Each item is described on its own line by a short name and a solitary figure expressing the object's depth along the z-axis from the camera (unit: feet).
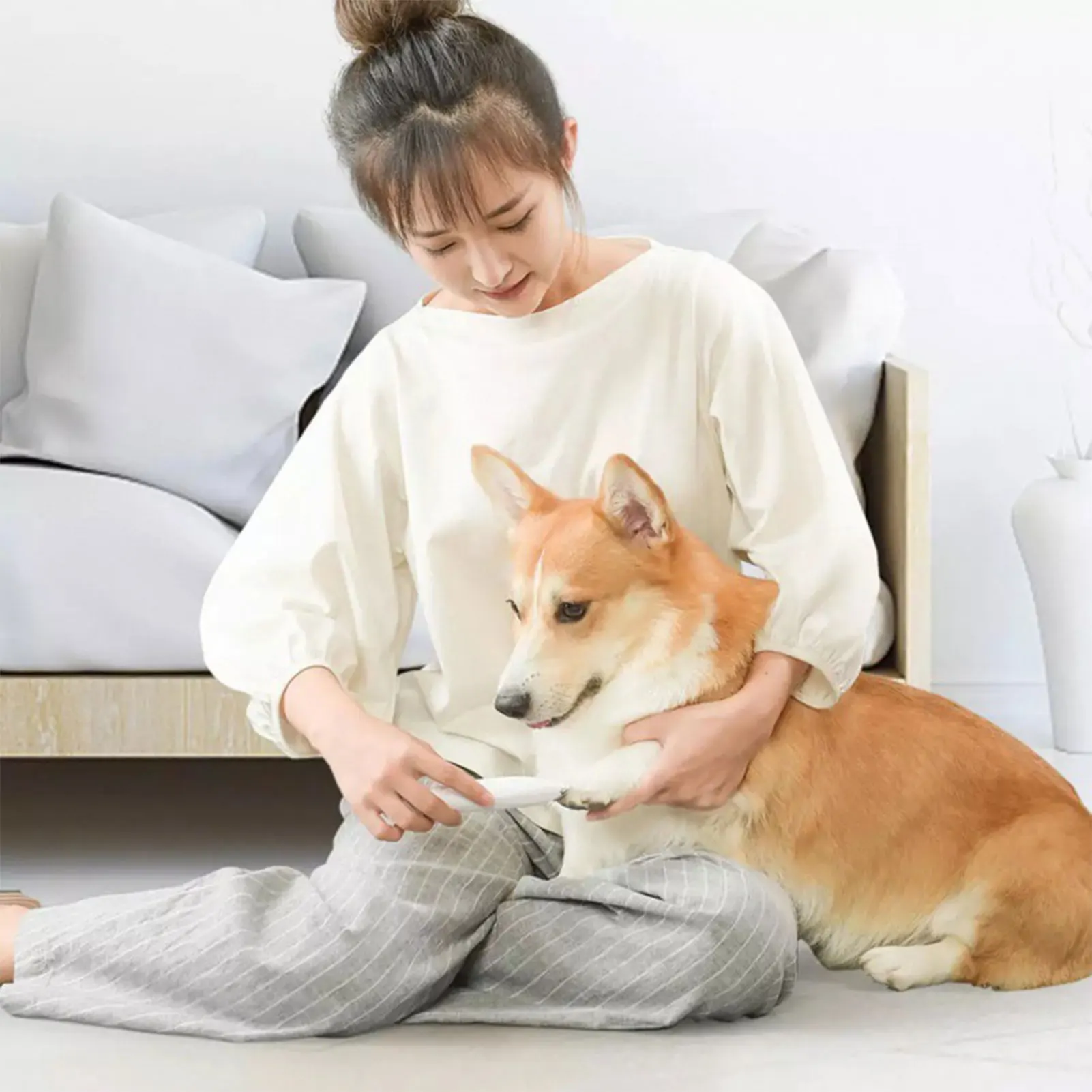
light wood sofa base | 11.38
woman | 8.89
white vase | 13.50
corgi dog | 8.88
